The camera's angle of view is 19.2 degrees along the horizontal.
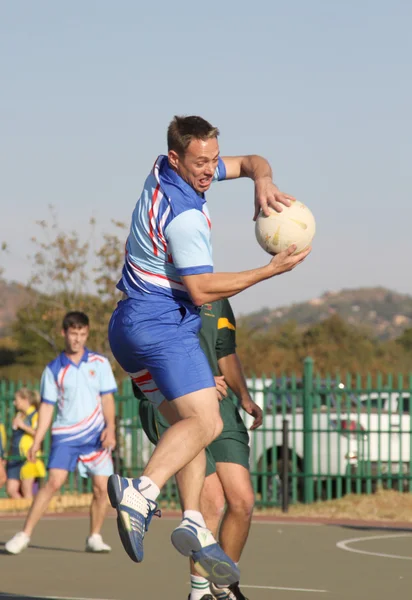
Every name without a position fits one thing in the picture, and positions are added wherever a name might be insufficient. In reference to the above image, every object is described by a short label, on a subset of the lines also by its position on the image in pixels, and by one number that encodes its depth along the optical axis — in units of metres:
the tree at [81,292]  28.05
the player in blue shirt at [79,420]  11.05
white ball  6.45
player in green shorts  7.62
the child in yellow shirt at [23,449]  16.44
